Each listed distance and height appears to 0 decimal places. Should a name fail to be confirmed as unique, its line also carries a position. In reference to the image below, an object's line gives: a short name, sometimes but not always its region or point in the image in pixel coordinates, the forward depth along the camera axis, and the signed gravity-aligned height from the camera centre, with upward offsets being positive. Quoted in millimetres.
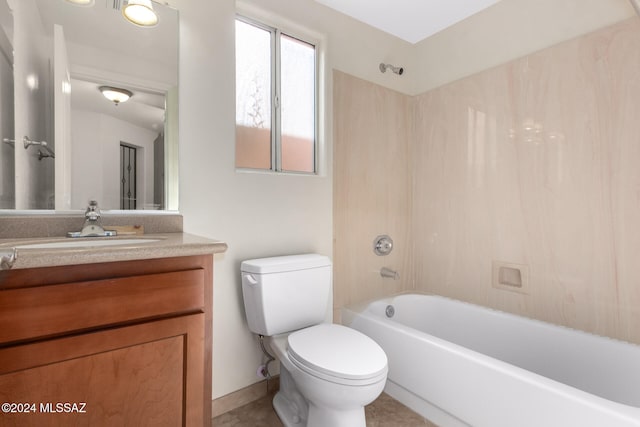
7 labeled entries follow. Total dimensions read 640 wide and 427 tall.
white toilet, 1177 -574
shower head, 2311 +1093
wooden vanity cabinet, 734 -342
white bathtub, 1104 -703
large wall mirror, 1174 +461
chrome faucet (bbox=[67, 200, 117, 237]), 1200 -41
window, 1829 +717
